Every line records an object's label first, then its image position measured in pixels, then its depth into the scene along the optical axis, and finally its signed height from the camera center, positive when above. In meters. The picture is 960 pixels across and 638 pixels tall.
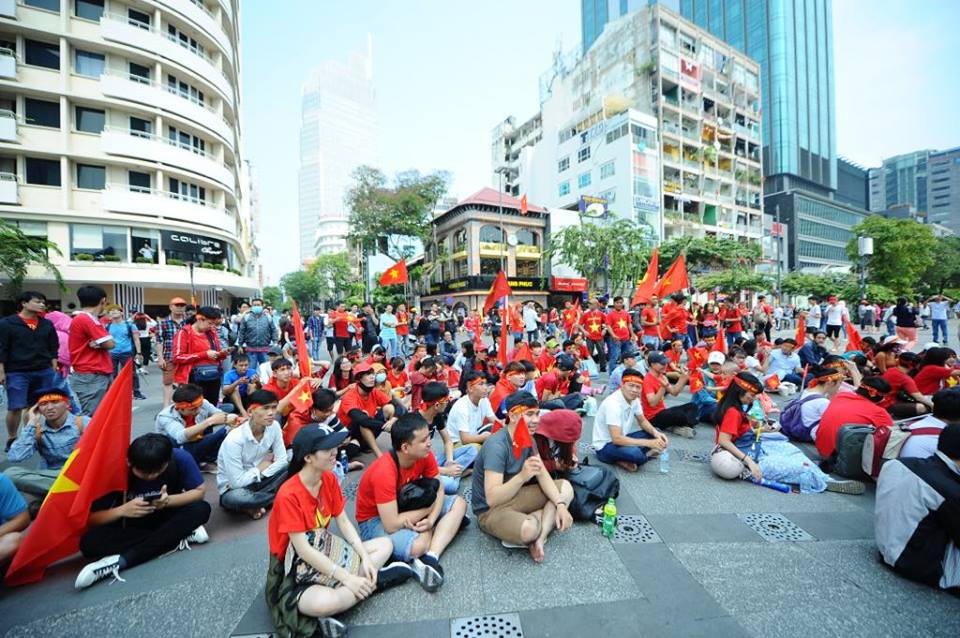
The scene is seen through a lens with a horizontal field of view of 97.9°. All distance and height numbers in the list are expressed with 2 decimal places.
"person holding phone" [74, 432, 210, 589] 3.07 -1.48
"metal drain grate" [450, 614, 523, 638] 2.44 -1.86
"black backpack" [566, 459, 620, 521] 3.64 -1.61
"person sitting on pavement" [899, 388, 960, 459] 3.24 -0.99
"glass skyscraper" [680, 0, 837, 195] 65.44 +37.87
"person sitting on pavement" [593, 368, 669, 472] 4.58 -1.36
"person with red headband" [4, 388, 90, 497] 3.93 -1.07
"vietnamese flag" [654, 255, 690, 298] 9.70 +0.69
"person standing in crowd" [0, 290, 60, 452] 4.98 -0.31
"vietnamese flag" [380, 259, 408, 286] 12.95 +1.34
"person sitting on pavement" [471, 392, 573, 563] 3.08 -1.39
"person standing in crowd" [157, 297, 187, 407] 6.29 -0.19
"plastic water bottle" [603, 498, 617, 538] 3.43 -1.72
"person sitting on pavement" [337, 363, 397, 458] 5.17 -1.17
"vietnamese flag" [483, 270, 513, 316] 9.89 +0.61
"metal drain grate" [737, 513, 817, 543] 3.36 -1.85
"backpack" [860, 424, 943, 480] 3.85 -1.35
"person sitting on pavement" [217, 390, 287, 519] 3.86 -1.39
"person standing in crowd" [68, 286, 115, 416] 5.27 -0.34
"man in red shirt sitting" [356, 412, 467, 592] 2.99 -1.44
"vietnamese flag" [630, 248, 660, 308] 9.48 +0.54
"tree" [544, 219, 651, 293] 30.28 +4.52
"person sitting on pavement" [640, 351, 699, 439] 5.50 -1.33
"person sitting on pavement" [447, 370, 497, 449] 4.97 -1.22
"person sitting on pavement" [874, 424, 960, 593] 2.58 -1.35
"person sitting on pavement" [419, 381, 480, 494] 4.68 -1.48
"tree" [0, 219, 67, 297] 12.40 +2.23
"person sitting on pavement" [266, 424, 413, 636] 2.37 -1.44
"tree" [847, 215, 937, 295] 35.06 +4.42
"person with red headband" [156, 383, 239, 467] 4.40 -1.08
